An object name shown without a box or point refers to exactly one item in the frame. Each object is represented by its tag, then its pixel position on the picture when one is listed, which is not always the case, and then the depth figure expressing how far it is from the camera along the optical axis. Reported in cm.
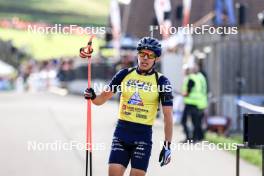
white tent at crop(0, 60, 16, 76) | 9780
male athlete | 1382
